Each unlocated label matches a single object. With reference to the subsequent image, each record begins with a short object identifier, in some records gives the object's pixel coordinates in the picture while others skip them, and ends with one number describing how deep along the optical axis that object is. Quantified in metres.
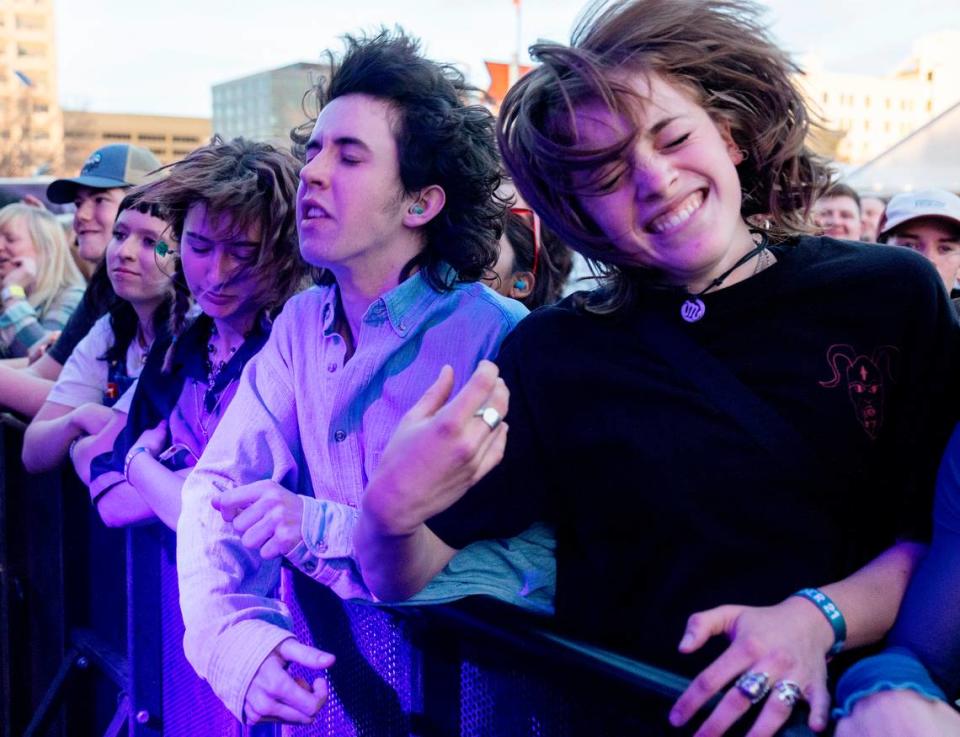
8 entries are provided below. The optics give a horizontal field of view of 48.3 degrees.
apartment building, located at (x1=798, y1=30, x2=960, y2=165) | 41.53
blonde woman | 5.55
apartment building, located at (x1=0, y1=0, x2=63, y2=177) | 51.84
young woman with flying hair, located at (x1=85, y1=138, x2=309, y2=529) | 2.64
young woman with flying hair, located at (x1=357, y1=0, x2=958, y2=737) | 1.47
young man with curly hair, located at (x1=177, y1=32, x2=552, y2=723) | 1.93
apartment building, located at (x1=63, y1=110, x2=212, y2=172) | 36.72
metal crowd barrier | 1.34
